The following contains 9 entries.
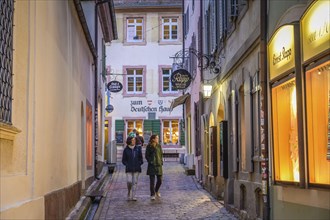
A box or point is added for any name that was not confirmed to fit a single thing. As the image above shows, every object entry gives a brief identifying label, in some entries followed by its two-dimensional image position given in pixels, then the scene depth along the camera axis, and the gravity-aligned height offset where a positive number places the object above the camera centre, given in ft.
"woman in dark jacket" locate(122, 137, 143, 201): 55.93 -0.71
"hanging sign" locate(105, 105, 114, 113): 116.78 +8.72
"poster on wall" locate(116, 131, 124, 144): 129.80 +3.71
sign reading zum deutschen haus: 132.67 +10.29
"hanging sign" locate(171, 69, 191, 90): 71.56 +8.51
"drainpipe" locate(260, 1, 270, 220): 32.53 +2.30
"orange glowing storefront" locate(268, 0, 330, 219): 22.61 +1.58
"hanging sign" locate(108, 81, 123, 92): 99.96 +10.94
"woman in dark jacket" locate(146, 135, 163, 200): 56.34 -0.65
